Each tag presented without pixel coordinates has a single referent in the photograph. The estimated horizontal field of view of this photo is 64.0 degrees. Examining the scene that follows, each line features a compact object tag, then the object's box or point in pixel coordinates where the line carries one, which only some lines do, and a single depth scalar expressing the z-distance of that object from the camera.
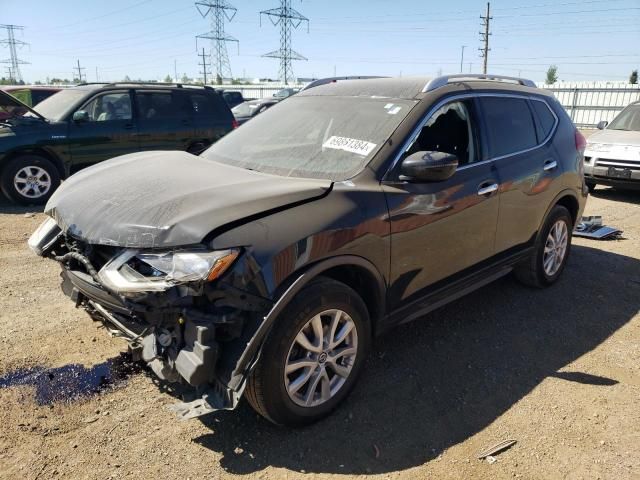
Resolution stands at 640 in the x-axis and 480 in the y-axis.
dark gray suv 2.45
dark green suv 7.98
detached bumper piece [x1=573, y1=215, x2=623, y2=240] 6.68
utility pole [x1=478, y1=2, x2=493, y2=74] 53.47
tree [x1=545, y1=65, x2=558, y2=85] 87.29
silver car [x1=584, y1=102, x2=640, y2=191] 8.53
